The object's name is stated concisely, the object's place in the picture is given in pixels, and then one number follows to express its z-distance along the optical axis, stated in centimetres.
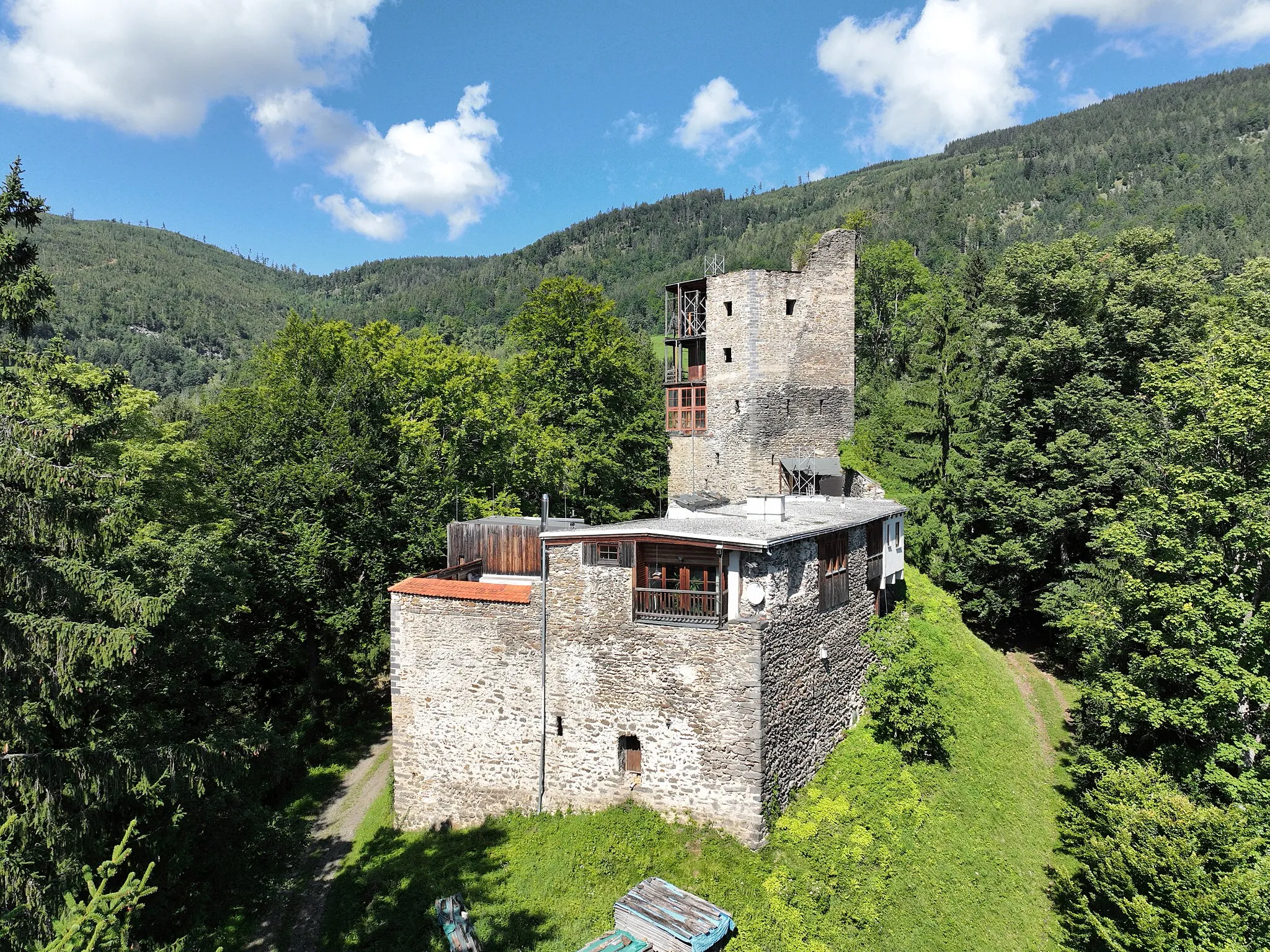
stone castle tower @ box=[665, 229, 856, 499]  2723
